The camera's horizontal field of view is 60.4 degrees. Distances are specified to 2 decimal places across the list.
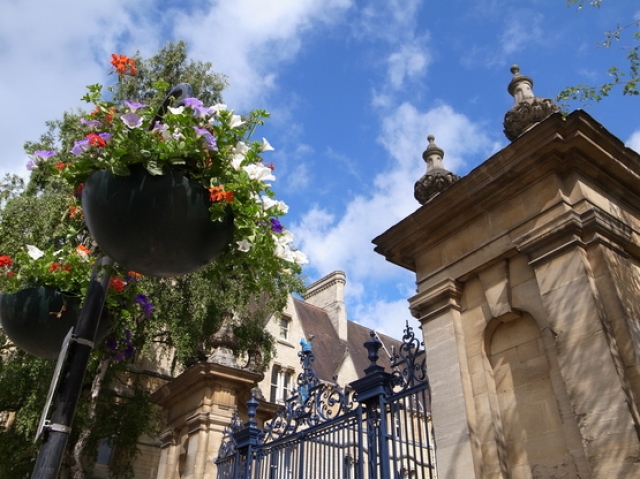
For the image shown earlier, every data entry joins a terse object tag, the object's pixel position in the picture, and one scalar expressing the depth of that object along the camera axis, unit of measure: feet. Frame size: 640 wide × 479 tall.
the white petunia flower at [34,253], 9.83
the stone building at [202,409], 27.81
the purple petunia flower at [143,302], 11.12
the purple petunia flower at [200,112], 8.55
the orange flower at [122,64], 9.87
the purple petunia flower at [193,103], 8.55
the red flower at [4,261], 11.26
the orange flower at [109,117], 8.88
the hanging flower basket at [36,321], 9.11
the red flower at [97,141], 8.07
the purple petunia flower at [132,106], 8.39
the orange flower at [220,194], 7.74
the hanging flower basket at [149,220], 7.26
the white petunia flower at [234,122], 8.84
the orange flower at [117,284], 9.95
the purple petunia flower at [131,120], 7.93
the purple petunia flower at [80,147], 8.08
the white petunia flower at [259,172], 8.73
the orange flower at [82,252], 10.33
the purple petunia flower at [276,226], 9.46
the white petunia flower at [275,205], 9.29
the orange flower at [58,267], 9.94
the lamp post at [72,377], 6.59
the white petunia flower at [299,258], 9.72
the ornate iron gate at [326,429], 17.99
